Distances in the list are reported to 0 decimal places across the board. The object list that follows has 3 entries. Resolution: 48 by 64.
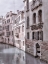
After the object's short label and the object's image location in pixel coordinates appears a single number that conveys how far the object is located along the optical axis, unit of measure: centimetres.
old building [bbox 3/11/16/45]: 3853
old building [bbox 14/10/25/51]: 2625
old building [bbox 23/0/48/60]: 1600
